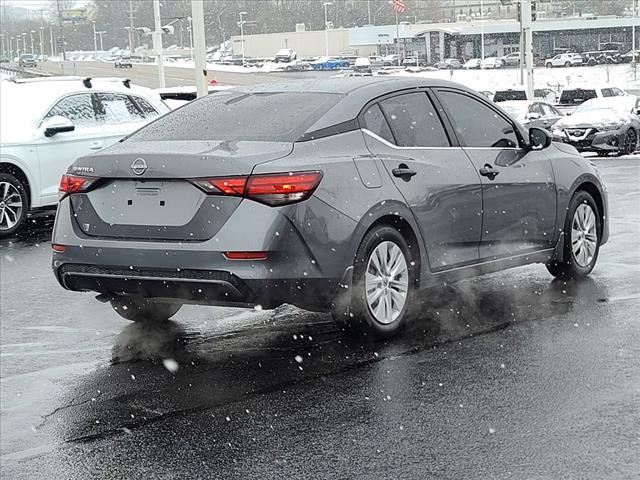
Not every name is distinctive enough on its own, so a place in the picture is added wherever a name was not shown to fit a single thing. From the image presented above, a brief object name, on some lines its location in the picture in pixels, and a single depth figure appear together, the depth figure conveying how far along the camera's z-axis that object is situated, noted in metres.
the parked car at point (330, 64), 87.31
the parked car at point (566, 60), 79.31
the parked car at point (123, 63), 100.62
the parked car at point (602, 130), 24.94
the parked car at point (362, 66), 76.12
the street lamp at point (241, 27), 83.25
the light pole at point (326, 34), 89.10
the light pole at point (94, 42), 119.19
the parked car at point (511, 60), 81.50
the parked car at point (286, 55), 100.31
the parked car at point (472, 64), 79.72
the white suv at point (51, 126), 12.81
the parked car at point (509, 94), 38.81
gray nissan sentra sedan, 6.14
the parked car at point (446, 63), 74.75
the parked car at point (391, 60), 75.96
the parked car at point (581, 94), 34.00
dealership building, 68.88
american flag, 43.50
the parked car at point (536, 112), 31.30
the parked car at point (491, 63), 79.69
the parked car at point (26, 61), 127.75
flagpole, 73.19
